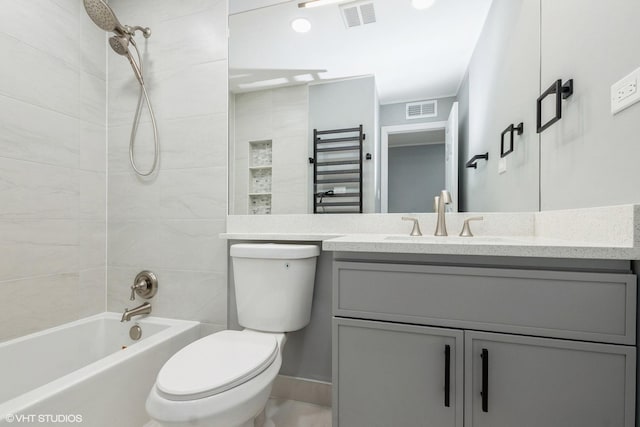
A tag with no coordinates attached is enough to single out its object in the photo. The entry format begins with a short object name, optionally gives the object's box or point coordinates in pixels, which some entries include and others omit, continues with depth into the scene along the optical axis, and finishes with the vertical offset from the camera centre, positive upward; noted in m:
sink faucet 1.33 +0.02
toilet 0.91 -0.53
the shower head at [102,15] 1.44 +0.99
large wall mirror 1.25 +0.53
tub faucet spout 1.68 -0.56
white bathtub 0.99 -0.67
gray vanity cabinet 0.74 -0.36
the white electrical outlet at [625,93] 0.71 +0.30
